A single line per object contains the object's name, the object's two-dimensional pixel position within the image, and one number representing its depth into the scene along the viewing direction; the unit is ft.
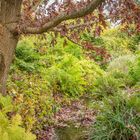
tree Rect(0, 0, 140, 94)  8.52
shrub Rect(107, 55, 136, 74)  24.50
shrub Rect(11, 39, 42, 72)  17.59
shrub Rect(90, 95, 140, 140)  12.08
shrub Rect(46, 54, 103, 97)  18.14
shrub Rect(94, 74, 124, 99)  19.74
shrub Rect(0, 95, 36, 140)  5.79
